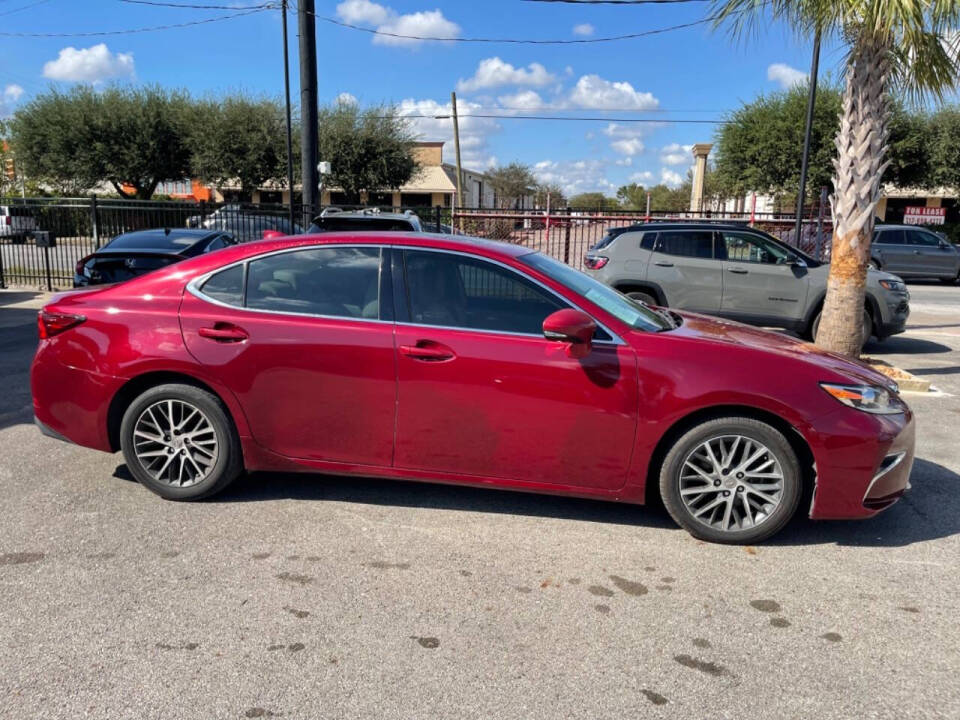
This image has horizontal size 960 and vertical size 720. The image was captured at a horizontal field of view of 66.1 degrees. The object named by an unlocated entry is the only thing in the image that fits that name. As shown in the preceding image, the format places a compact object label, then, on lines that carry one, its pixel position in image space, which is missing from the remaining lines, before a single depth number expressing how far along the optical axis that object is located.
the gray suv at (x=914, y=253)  20.97
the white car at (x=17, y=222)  15.05
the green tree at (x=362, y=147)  39.88
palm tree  7.59
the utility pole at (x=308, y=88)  13.75
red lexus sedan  3.83
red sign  31.77
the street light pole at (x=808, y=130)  12.58
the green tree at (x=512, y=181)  74.81
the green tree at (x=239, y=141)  37.50
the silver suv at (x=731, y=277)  9.79
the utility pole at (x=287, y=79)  25.52
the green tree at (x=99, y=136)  36.62
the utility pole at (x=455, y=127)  42.53
